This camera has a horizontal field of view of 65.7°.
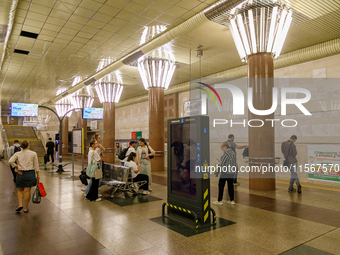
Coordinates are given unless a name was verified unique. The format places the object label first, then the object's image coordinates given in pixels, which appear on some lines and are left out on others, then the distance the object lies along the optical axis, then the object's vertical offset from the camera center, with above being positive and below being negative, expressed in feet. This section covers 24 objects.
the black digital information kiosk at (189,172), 16.56 -2.53
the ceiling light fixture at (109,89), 59.72 +10.57
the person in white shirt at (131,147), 30.37 -1.52
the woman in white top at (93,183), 24.04 -4.46
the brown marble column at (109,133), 61.11 +0.43
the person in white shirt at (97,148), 24.80 -1.31
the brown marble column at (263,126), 28.76 +0.85
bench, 26.09 -4.77
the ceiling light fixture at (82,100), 77.00 +10.43
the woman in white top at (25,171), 20.51 -2.79
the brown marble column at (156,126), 46.65 +1.52
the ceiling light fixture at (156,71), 44.84 +11.12
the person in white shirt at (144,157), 27.53 -2.34
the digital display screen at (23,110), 63.54 +6.20
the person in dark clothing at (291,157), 27.71 -2.51
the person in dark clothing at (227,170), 21.18 -2.91
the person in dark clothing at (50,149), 56.64 -2.96
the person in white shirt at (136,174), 26.35 -4.00
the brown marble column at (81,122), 89.30 +4.47
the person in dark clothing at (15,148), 39.29 -2.01
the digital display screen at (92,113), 69.21 +5.92
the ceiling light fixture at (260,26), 25.98 +11.15
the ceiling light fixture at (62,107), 93.79 +10.30
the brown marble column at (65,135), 96.90 +0.05
